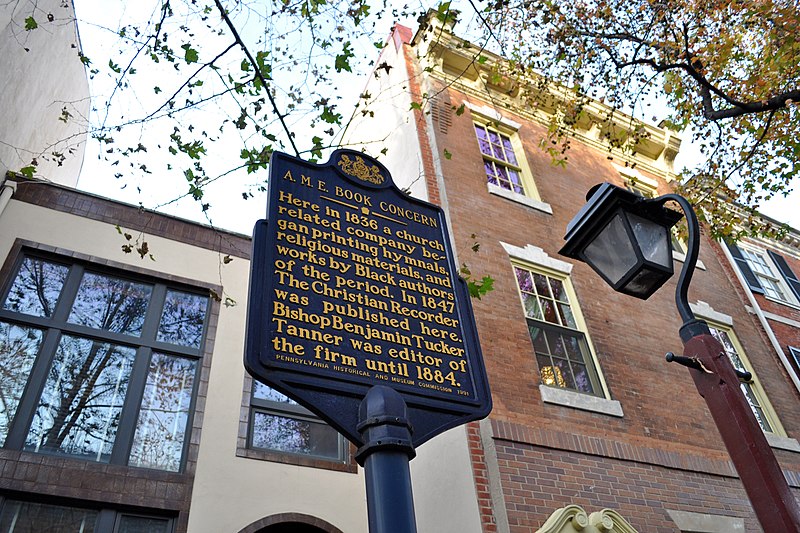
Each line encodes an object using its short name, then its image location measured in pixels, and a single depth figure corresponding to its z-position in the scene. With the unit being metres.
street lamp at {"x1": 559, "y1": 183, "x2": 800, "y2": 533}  2.76
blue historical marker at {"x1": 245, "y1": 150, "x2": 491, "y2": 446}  2.99
